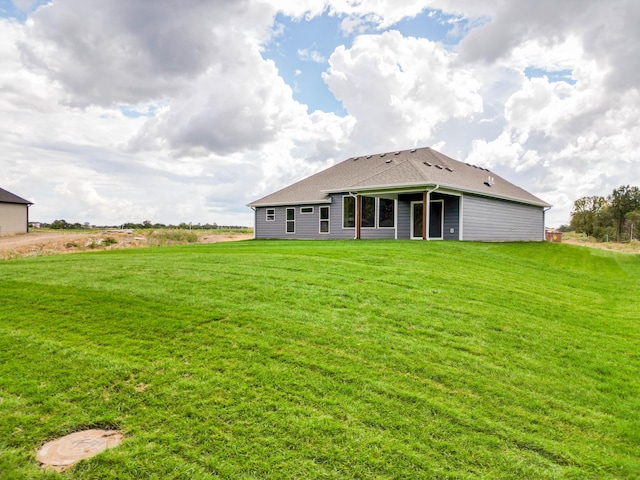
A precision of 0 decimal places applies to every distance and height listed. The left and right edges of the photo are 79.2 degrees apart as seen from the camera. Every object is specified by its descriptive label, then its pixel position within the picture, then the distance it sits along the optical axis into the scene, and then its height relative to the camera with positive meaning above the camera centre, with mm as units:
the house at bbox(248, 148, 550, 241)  17812 +1567
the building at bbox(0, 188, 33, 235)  29312 +1696
